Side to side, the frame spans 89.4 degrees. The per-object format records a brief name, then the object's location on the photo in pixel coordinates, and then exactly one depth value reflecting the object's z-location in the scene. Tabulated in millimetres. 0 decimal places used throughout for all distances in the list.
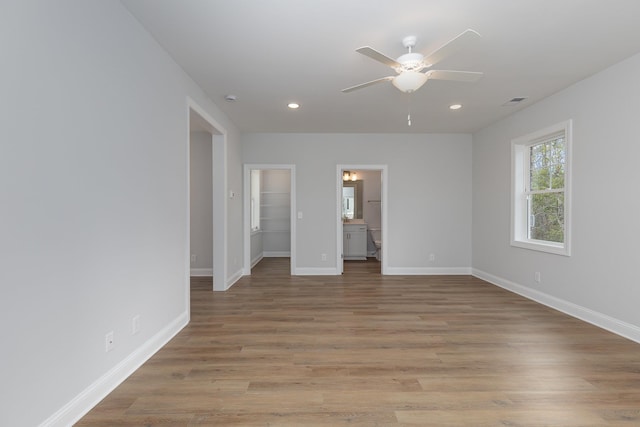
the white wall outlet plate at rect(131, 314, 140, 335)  2362
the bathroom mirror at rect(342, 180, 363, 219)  8555
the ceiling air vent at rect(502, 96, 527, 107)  4047
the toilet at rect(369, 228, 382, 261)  7707
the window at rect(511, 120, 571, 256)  3793
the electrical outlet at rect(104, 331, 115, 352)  2061
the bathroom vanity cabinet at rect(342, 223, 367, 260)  7695
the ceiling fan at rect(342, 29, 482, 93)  2322
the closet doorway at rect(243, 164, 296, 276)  8312
